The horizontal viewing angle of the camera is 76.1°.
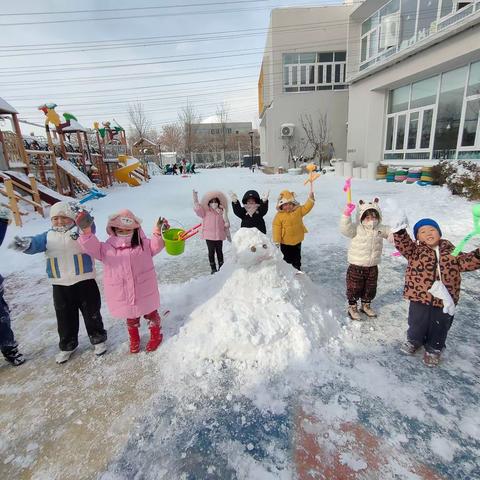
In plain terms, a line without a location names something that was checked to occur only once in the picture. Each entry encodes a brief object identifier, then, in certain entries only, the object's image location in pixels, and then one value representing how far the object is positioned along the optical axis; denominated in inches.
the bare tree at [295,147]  941.8
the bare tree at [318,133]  912.3
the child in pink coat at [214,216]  170.6
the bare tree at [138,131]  1660.9
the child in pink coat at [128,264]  103.7
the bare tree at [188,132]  1819.6
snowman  103.3
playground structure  377.1
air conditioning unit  912.3
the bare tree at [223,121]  1799.5
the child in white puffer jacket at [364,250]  119.0
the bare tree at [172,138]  2214.6
